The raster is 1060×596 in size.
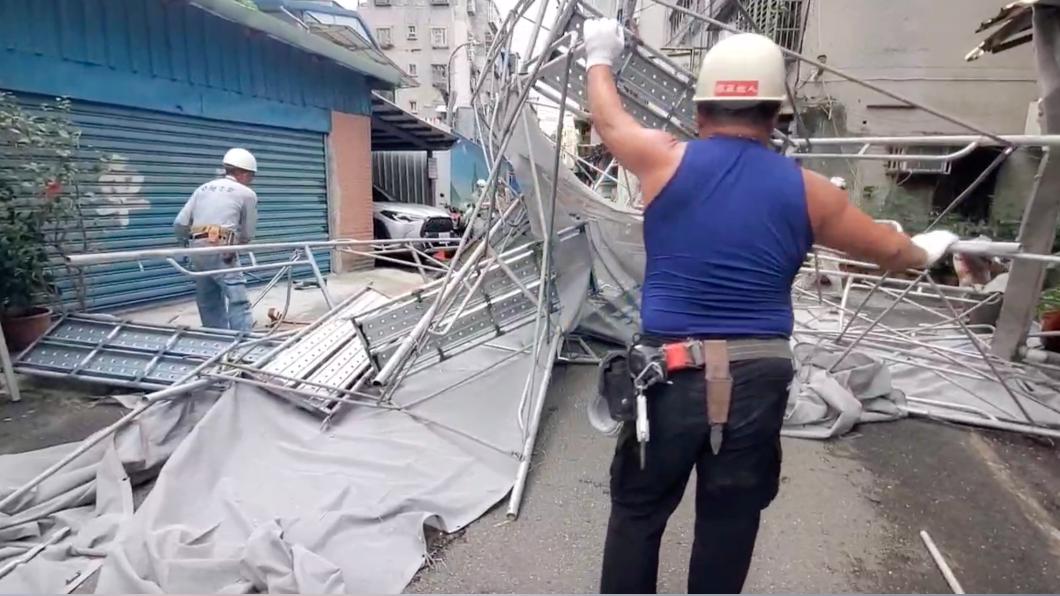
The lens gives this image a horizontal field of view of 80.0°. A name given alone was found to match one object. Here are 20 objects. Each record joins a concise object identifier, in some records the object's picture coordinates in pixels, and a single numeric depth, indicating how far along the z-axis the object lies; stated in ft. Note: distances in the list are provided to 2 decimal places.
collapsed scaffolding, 10.59
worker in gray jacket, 16.43
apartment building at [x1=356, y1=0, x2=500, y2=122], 129.08
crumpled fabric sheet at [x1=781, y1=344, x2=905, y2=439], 13.28
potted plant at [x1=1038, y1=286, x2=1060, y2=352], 17.51
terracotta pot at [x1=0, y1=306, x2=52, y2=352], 15.28
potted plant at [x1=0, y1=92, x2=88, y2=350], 14.84
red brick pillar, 32.83
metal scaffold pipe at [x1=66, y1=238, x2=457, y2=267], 11.14
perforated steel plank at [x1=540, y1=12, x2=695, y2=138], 10.20
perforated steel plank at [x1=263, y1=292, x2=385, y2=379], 12.62
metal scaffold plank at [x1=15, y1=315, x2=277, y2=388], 13.83
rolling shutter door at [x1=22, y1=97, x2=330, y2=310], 21.07
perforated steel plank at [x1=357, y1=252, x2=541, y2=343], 12.63
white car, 38.91
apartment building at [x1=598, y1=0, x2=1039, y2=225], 34.99
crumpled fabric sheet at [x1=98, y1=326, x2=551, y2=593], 7.58
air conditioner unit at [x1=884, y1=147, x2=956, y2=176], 32.01
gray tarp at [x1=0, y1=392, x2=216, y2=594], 7.83
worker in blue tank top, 5.36
